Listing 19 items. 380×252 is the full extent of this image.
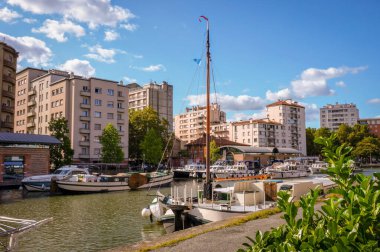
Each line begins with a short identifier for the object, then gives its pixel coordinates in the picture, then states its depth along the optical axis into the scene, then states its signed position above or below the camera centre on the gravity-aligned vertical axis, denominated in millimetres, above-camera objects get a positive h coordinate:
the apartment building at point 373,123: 164500 +15828
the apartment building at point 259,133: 115500 +7696
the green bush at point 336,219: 2607 -533
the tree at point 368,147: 115125 +2468
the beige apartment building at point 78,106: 71938 +10964
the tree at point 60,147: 54656 +1321
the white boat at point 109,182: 40422 -3498
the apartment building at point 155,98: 126312 +21829
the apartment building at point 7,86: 57500 +11951
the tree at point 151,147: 77188 +1787
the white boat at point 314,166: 77869 -3023
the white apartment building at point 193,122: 138875 +14013
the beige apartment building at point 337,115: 181375 +21576
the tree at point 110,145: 64125 +1888
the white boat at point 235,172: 66000 -3422
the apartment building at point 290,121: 124562 +12388
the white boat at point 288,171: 67625 -3336
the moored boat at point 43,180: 39719 -2962
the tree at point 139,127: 88125 +7500
